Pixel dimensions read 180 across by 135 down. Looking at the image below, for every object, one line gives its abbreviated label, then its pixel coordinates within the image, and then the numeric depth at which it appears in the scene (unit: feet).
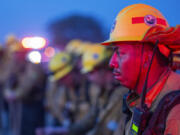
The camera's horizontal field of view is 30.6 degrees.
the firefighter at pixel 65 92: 18.57
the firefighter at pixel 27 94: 23.00
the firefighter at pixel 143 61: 6.86
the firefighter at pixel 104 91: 12.88
